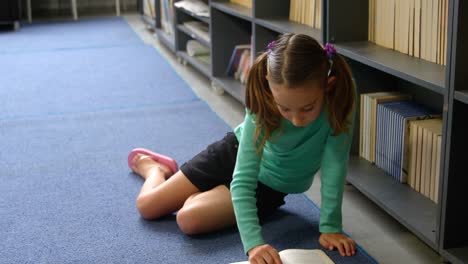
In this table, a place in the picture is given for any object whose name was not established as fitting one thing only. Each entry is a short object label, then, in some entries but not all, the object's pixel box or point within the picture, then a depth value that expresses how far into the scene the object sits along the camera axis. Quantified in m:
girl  2.69
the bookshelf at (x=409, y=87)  2.71
